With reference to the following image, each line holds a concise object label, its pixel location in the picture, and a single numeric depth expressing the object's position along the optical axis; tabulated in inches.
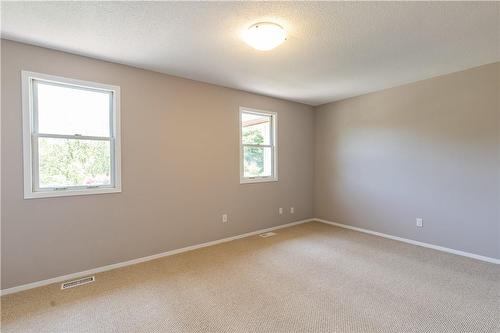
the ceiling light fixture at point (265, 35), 83.9
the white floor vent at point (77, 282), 101.0
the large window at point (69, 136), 100.8
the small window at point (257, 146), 169.5
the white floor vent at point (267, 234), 167.2
